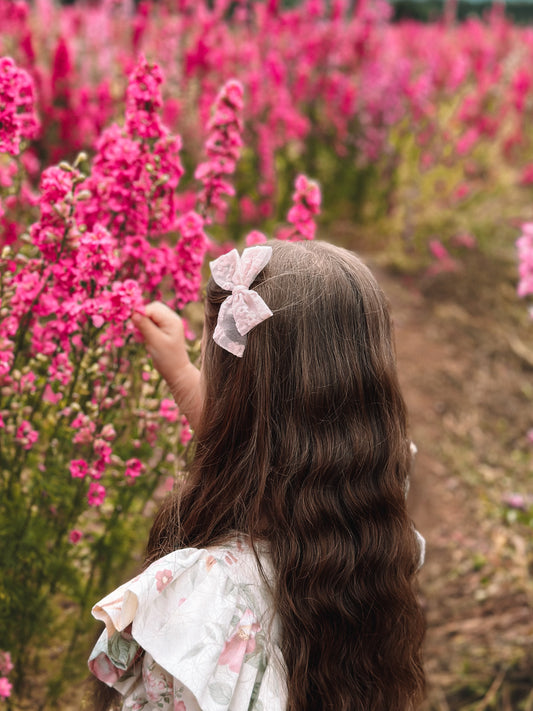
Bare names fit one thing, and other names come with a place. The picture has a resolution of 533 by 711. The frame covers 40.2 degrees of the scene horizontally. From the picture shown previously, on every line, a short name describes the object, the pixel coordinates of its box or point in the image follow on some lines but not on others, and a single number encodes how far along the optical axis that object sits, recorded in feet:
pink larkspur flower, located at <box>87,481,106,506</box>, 5.34
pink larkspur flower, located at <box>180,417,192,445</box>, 5.98
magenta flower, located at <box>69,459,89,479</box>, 5.23
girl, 4.36
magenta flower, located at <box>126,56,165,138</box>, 5.46
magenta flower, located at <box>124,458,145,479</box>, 5.51
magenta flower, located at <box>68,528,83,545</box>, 5.73
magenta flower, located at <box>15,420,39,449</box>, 5.34
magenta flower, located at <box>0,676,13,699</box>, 5.29
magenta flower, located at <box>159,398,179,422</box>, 5.80
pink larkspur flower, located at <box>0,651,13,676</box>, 5.52
